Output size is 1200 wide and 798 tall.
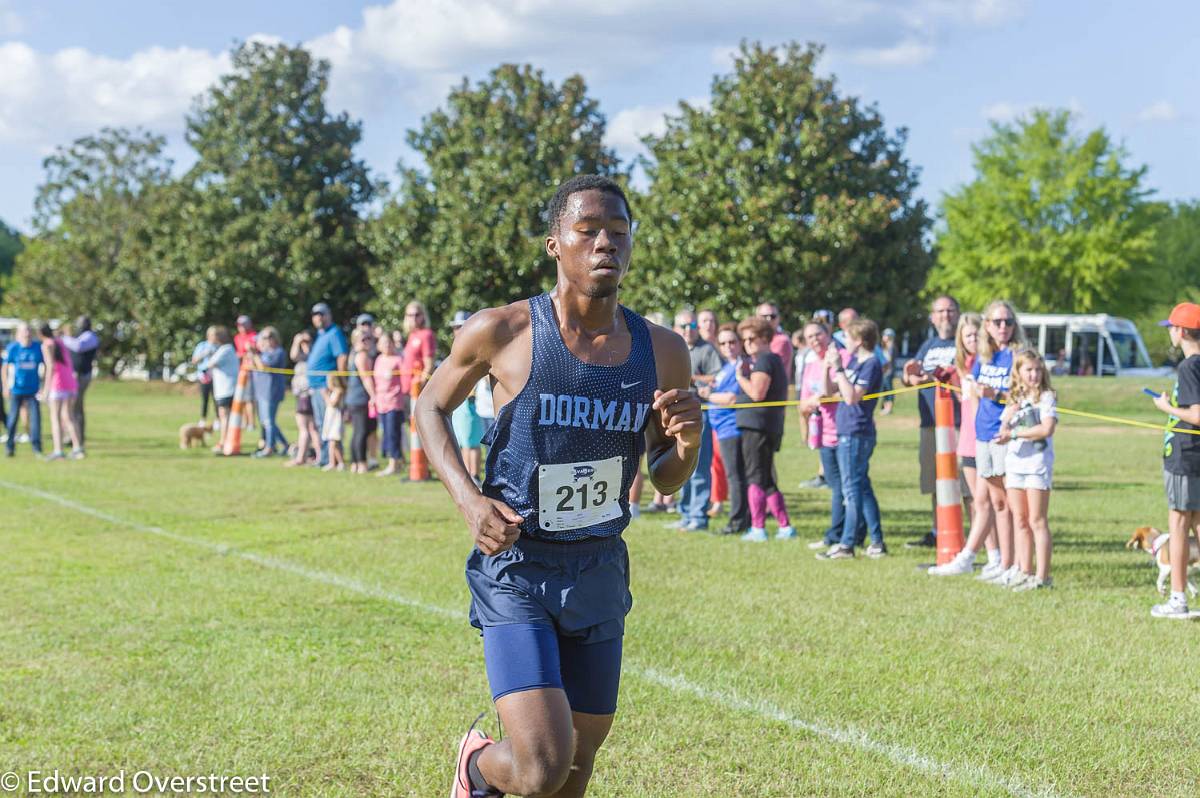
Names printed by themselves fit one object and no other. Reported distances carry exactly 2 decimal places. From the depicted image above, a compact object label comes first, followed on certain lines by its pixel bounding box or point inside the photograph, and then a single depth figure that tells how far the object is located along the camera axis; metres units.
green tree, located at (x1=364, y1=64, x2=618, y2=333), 42.84
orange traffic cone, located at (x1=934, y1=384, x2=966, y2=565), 9.95
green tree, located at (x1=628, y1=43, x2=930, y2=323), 36.91
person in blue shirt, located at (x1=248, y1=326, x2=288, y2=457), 19.64
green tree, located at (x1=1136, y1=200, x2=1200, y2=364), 59.44
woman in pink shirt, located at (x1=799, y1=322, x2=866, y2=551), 10.91
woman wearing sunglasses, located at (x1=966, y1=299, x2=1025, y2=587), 9.32
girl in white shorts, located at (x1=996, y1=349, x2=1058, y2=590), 8.92
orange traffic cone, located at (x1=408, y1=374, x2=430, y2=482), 16.06
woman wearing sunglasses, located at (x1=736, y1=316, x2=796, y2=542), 11.45
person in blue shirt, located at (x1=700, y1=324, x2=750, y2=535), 11.87
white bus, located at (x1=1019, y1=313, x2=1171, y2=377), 54.84
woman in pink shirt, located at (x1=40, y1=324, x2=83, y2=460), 18.91
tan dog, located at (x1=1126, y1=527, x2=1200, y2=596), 8.83
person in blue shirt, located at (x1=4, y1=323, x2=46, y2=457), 19.05
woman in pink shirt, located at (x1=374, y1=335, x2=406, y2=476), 17.09
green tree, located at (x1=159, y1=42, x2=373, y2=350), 45.72
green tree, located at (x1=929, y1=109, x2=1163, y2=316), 55.12
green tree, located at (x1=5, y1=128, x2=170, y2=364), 54.78
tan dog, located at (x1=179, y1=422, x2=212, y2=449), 21.00
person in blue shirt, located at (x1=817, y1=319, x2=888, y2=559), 10.48
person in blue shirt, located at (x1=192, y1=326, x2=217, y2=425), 22.09
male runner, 3.76
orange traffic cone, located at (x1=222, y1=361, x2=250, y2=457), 19.88
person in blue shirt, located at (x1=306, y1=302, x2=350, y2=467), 18.00
